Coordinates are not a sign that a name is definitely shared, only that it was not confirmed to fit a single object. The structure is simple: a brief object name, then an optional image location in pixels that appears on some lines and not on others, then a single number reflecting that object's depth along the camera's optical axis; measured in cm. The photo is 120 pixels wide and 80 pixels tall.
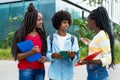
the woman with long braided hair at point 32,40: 378
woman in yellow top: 336
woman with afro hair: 382
